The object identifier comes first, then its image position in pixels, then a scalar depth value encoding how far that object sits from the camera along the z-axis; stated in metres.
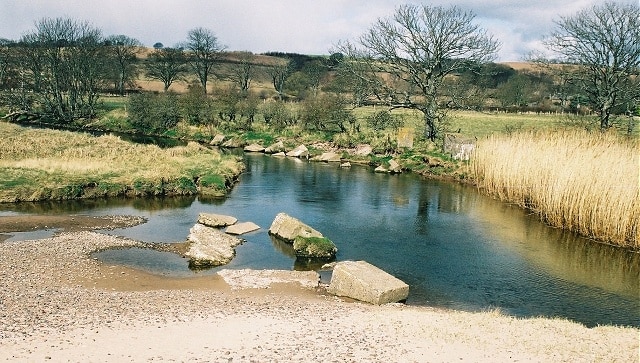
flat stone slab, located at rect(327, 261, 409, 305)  15.52
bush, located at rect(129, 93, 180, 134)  56.62
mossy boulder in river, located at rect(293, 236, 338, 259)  20.08
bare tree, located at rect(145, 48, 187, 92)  78.75
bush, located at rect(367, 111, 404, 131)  49.16
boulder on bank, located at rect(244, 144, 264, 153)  49.22
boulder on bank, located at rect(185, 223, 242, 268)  18.97
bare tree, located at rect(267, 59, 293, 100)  86.38
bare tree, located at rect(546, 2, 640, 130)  32.16
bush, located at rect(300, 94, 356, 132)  51.53
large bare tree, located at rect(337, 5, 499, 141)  40.66
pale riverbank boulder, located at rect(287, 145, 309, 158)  46.28
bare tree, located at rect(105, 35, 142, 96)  77.50
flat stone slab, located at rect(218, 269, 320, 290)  16.53
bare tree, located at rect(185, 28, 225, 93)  82.81
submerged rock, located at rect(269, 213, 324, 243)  21.47
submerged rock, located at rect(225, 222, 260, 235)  22.66
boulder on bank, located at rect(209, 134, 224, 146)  51.62
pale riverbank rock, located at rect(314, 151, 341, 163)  44.38
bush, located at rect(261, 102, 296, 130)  55.44
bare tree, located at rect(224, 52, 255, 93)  81.19
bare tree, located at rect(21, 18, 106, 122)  60.84
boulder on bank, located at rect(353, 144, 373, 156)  44.81
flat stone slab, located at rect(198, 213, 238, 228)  23.50
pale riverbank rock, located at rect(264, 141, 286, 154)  48.25
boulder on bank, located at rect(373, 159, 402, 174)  39.75
